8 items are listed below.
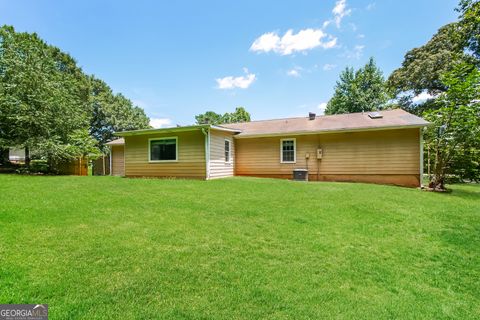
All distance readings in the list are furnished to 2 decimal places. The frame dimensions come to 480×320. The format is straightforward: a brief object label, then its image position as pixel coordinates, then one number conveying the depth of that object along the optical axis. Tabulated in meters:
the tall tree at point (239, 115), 49.03
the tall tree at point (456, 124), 10.14
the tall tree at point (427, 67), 17.77
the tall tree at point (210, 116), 55.34
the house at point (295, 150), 11.54
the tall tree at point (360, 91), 29.12
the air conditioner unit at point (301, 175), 12.57
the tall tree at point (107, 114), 30.52
